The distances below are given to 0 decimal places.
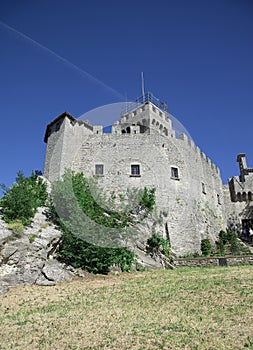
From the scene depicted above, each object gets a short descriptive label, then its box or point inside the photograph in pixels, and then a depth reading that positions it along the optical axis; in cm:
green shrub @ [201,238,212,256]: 1827
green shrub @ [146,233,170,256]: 1554
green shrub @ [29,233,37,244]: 1119
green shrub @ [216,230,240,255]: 1776
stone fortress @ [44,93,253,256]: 1934
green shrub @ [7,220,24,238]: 1107
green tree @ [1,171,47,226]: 1202
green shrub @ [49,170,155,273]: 1161
